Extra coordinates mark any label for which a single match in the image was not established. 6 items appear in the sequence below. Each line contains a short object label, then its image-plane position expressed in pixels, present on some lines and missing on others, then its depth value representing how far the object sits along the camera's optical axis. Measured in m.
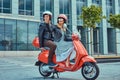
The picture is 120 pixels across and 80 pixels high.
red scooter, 4.53
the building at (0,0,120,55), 19.43
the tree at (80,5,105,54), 17.01
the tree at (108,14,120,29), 18.96
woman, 4.89
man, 5.02
